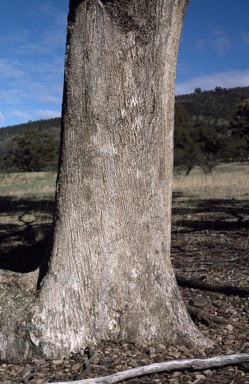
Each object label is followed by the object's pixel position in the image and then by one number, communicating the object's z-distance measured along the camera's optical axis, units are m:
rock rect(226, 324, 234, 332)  3.95
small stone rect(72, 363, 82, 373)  3.14
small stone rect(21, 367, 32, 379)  3.11
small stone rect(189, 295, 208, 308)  4.42
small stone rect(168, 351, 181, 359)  3.29
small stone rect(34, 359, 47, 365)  3.24
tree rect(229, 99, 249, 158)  28.50
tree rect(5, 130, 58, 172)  40.06
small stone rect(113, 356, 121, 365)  3.21
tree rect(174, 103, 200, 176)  27.00
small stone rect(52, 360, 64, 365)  3.23
